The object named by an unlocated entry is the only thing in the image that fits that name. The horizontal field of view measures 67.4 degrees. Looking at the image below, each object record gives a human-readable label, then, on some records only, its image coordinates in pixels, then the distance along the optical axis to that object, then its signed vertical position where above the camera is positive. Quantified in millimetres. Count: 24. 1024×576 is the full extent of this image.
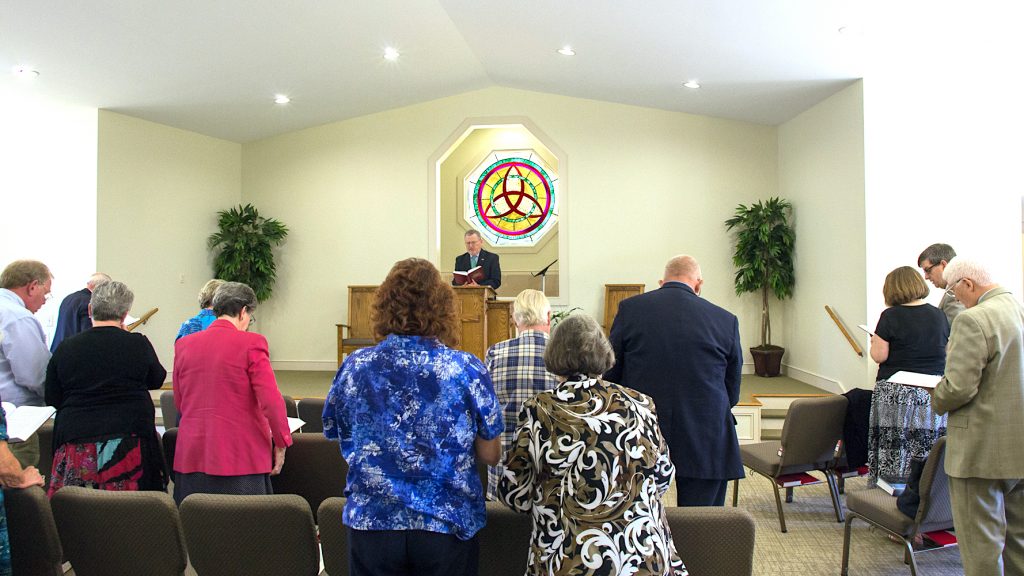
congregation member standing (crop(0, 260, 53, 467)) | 3311 -262
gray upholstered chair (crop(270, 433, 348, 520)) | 3217 -740
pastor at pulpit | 8266 +386
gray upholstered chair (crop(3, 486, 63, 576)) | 2352 -708
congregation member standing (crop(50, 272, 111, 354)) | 5121 -100
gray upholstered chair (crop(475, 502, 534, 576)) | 2133 -693
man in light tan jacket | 2760 -486
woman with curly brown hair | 1842 -349
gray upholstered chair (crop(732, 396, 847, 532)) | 4105 -818
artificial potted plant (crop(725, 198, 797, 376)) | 8805 +429
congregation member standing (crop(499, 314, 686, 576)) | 1847 -451
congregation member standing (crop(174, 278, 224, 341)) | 3842 -103
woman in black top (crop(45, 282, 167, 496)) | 2814 -379
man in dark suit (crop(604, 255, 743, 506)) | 2869 -304
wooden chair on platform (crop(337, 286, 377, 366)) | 9539 -202
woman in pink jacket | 2814 -407
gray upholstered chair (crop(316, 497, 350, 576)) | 2164 -672
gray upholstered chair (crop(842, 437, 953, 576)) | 3037 -891
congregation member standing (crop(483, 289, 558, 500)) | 2818 -290
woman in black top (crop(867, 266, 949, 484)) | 3836 -341
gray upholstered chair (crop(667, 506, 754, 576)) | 2023 -652
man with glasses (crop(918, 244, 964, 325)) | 4266 +184
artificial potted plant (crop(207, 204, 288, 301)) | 9547 +615
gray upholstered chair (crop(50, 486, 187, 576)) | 2229 -692
